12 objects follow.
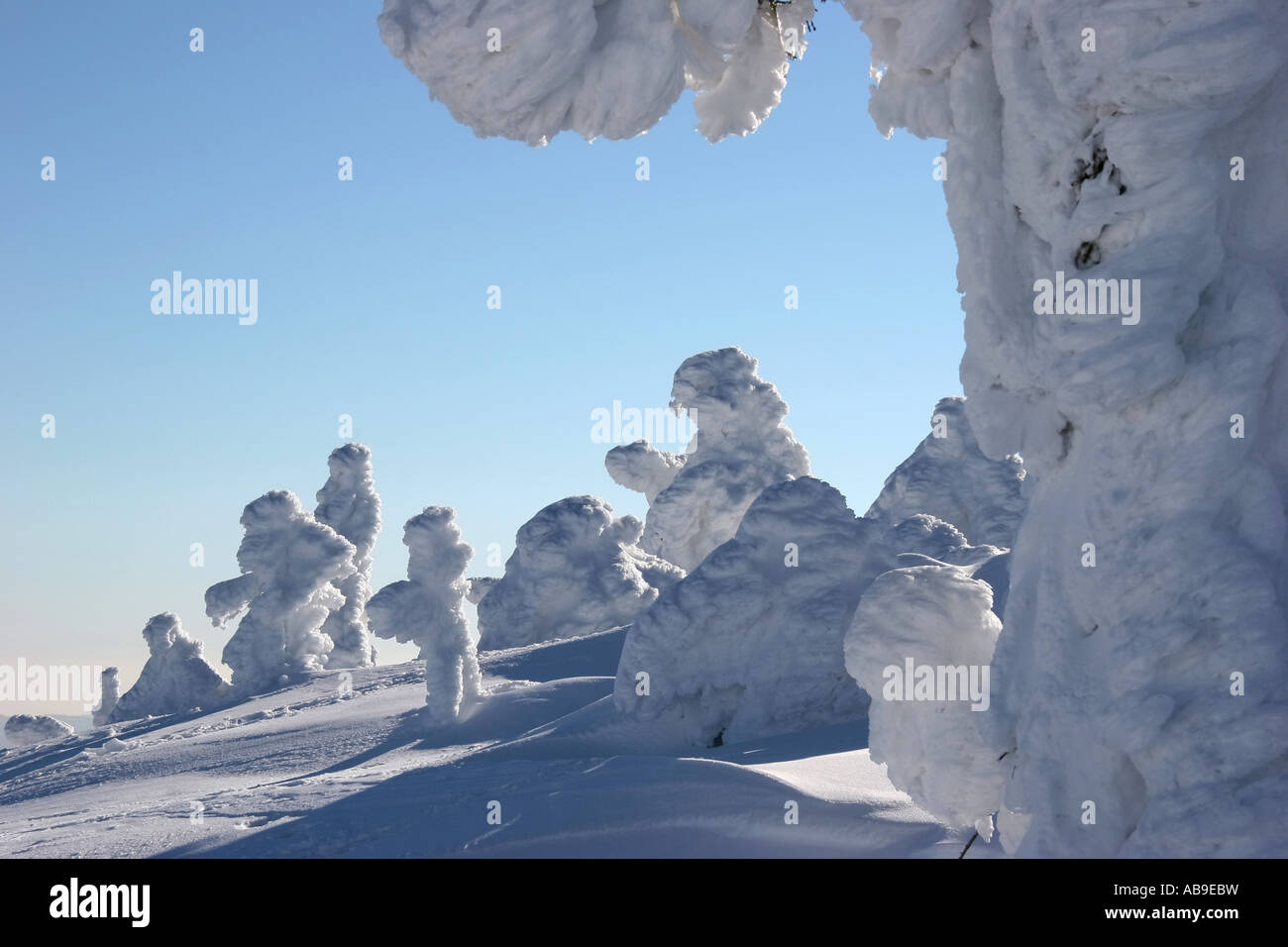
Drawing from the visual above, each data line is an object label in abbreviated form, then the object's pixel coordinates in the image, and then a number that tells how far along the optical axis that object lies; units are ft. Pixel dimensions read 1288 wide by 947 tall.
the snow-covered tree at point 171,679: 75.20
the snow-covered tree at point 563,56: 19.08
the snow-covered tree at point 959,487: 81.05
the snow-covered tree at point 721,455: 88.99
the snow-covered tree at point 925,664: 20.89
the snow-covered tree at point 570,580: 78.69
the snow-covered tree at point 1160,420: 15.33
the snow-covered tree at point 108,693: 87.76
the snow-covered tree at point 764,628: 42.01
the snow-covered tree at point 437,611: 50.06
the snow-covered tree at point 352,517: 89.86
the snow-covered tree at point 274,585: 74.33
